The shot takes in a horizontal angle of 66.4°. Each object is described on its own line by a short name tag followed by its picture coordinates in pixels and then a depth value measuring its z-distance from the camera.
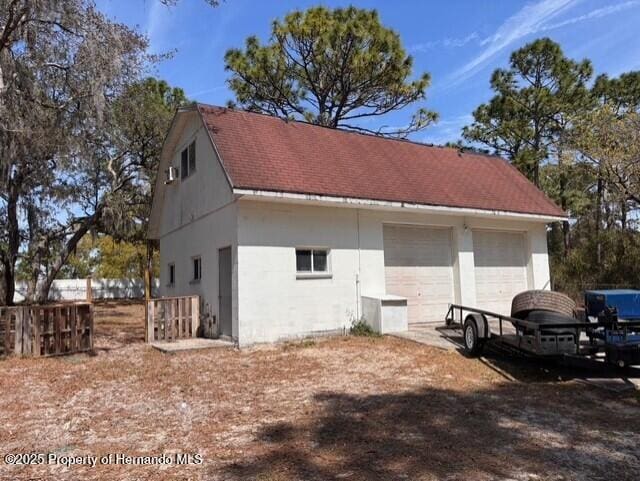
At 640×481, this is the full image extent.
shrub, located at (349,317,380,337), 11.67
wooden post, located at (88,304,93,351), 10.62
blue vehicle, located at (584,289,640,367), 6.63
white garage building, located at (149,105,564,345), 11.15
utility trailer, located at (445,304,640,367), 6.68
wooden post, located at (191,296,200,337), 12.40
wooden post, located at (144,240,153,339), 11.70
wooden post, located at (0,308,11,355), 9.72
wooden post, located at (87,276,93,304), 10.35
